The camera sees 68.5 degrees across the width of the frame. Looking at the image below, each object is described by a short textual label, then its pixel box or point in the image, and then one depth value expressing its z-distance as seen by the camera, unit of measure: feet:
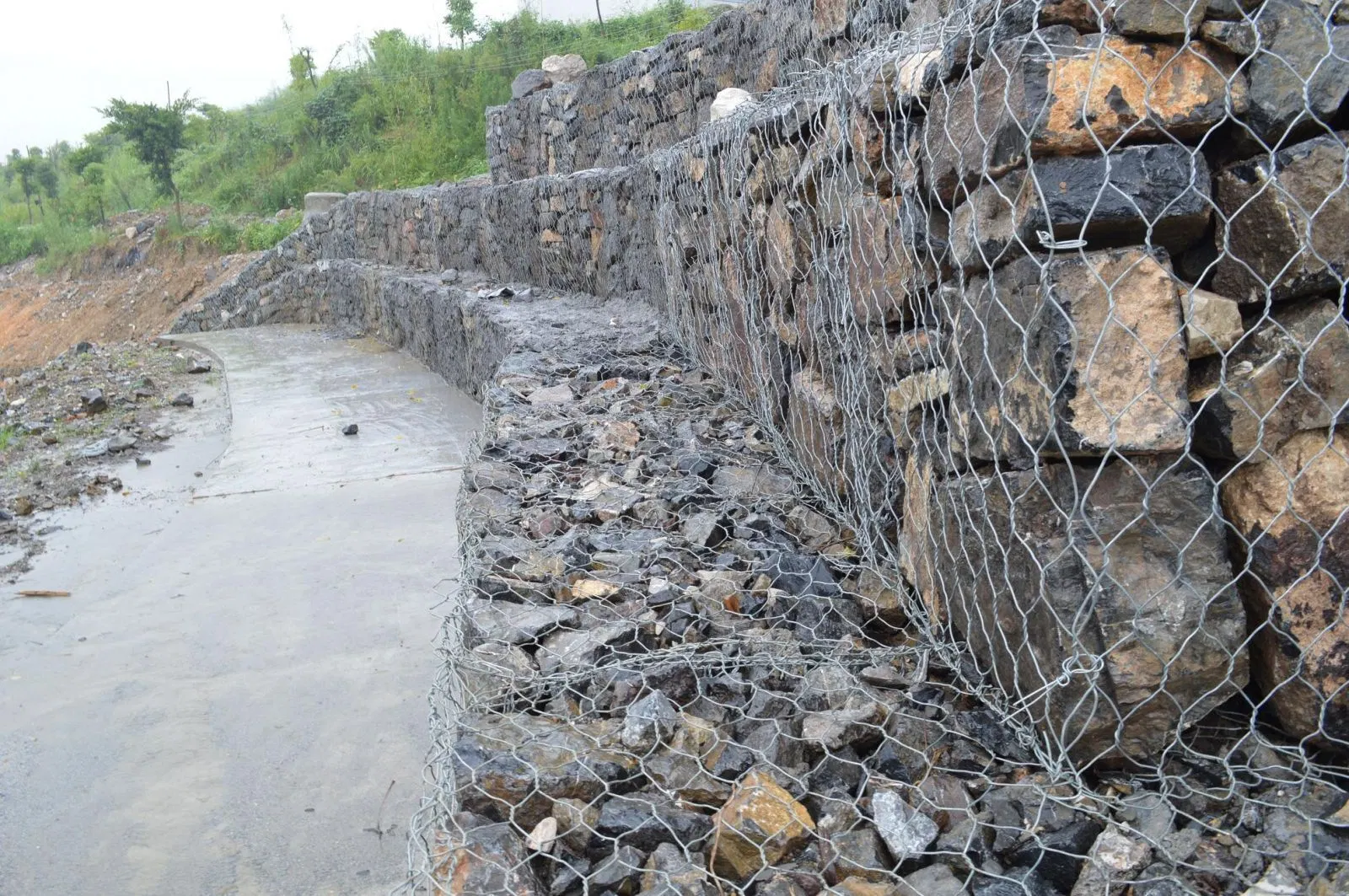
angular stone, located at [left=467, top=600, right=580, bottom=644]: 6.87
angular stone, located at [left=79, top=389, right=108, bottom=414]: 27.94
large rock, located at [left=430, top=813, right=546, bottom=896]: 4.51
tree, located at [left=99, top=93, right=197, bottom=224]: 72.18
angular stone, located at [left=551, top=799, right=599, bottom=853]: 4.93
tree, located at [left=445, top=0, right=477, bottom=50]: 64.54
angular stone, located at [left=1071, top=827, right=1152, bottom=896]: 4.15
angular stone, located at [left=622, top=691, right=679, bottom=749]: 5.59
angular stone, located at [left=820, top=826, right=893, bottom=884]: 4.49
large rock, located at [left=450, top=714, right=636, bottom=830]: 5.16
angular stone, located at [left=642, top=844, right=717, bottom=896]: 4.47
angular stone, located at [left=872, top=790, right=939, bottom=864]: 4.56
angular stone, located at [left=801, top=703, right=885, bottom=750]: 5.32
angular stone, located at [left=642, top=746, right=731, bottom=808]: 5.13
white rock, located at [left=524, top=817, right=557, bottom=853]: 4.87
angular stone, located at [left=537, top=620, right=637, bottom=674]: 6.49
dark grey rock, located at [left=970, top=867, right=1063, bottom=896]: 4.26
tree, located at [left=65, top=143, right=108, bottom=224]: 86.99
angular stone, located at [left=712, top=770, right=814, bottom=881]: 4.61
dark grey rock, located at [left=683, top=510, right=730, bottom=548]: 8.38
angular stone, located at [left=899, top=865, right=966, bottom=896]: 4.30
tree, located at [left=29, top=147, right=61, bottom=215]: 104.78
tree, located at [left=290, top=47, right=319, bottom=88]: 80.23
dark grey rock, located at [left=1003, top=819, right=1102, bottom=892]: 4.30
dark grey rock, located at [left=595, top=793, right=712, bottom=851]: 4.87
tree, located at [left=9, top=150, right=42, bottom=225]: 106.01
